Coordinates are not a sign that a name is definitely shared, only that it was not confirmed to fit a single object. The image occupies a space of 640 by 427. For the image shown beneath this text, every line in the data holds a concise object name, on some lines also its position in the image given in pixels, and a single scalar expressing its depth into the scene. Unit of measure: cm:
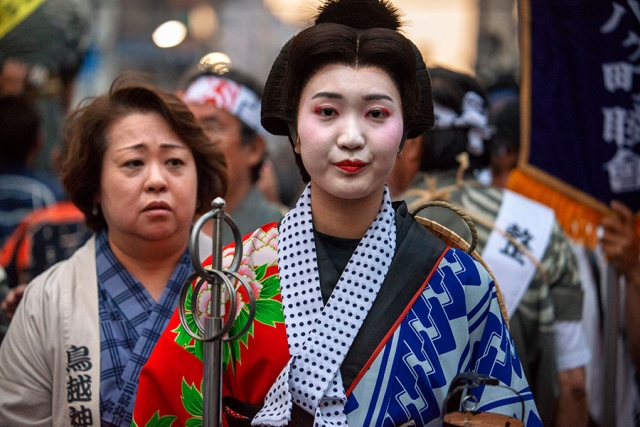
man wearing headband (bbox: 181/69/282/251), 479
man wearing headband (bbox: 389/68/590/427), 368
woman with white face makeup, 225
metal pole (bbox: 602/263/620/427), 403
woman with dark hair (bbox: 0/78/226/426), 290
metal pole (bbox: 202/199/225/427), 210
